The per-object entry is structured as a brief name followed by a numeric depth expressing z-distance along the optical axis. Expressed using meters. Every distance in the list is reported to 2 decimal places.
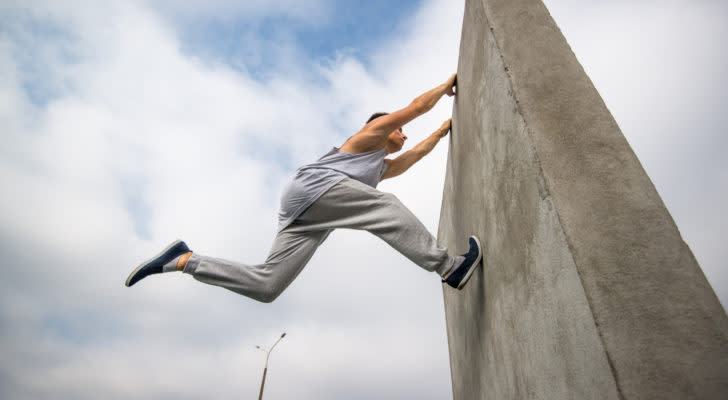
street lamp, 10.62
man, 2.21
